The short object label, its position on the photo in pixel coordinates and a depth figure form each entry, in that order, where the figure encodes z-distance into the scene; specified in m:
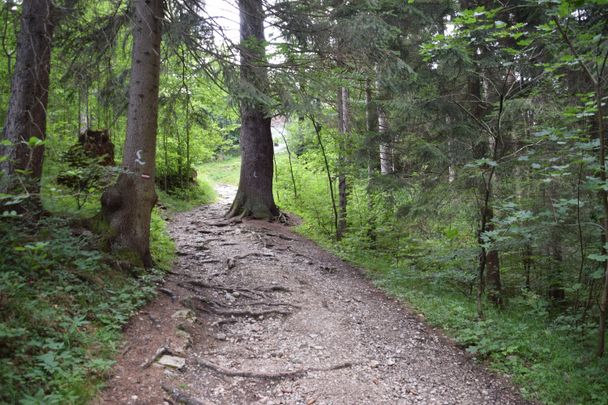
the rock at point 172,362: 4.23
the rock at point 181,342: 4.59
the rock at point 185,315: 5.35
